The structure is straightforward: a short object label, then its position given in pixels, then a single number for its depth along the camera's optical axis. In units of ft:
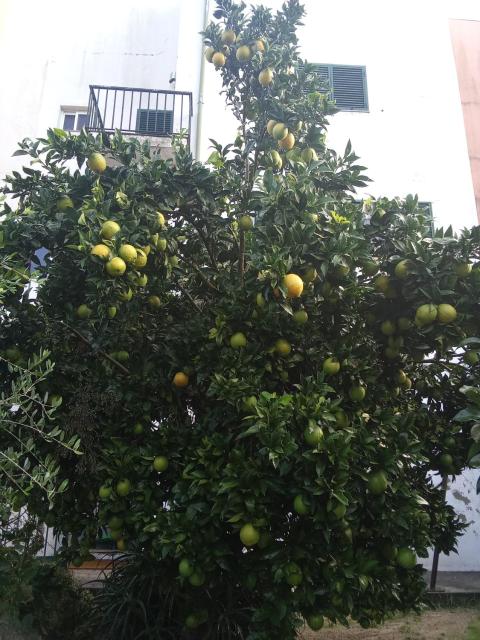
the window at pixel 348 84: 32.40
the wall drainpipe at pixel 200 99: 28.84
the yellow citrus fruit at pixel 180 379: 12.82
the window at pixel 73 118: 36.04
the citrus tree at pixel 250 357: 10.36
